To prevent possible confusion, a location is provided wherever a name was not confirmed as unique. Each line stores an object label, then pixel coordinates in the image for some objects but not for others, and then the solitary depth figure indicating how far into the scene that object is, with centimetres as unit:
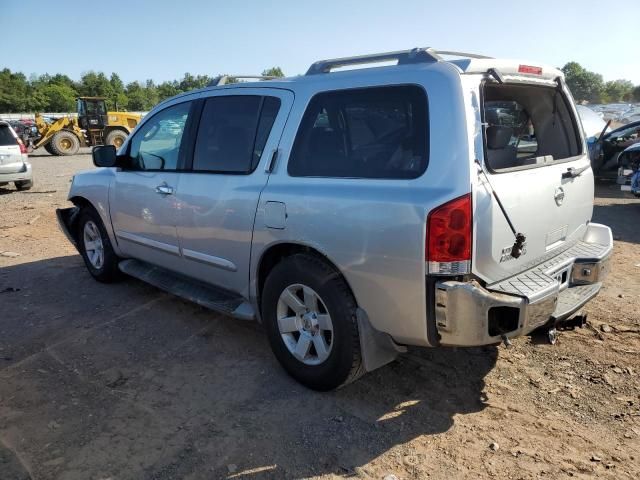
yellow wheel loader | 2289
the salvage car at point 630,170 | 855
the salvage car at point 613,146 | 1111
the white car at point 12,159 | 1156
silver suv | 250
